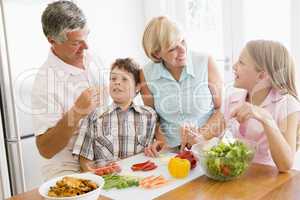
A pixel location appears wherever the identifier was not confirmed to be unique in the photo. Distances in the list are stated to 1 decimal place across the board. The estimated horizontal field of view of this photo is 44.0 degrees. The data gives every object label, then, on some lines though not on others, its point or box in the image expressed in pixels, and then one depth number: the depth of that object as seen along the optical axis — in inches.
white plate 40.5
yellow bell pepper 49.3
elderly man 61.9
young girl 52.4
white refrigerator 77.9
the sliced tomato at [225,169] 45.9
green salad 45.9
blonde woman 66.0
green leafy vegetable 47.0
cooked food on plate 41.5
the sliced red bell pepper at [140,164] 54.0
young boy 62.4
